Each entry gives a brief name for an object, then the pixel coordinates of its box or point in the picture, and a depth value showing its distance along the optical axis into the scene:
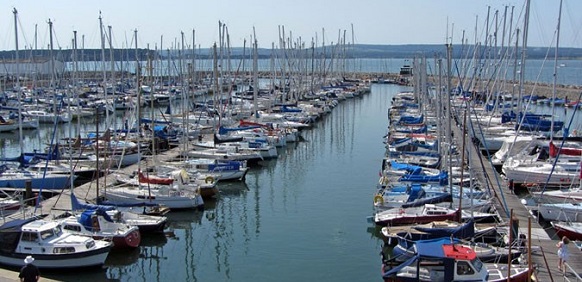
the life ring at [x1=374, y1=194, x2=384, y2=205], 30.22
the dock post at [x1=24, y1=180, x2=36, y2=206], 31.51
